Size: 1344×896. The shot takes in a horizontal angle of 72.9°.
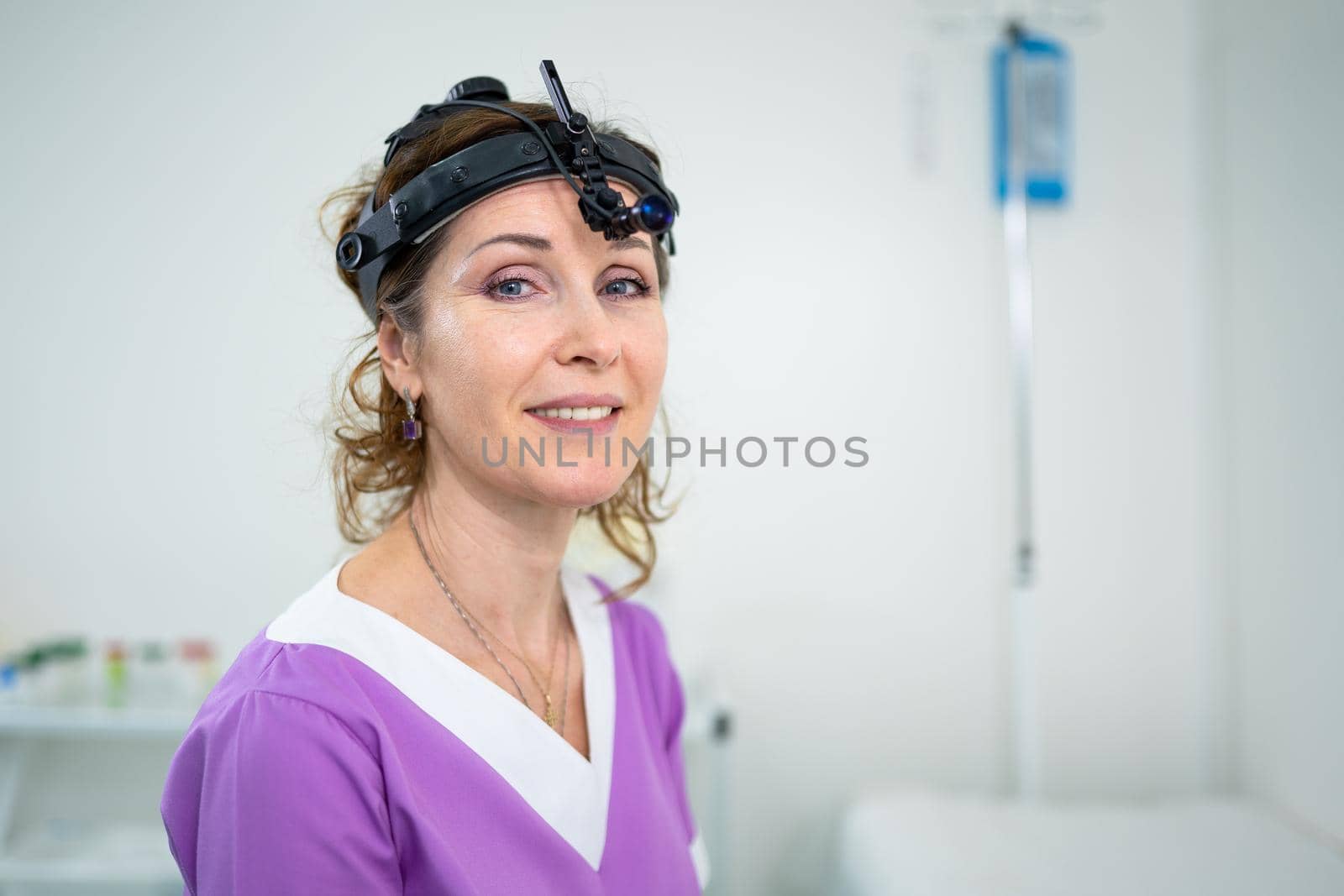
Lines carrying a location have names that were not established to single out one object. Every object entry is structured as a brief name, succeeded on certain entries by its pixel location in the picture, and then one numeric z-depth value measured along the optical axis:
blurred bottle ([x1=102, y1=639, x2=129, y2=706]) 1.57
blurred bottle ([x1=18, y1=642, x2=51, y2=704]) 1.51
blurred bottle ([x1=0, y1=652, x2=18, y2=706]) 1.49
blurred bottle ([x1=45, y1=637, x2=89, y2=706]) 1.58
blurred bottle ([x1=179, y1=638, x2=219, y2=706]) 1.59
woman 0.66
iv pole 1.68
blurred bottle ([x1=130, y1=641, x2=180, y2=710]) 1.59
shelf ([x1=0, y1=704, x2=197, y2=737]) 1.43
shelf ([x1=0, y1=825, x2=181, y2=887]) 1.43
